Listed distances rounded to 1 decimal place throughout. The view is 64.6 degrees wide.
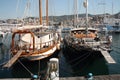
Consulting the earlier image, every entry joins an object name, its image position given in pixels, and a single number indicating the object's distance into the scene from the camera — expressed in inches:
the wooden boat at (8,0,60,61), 387.5
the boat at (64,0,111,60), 397.8
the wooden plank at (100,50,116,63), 308.1
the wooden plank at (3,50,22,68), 294.4
